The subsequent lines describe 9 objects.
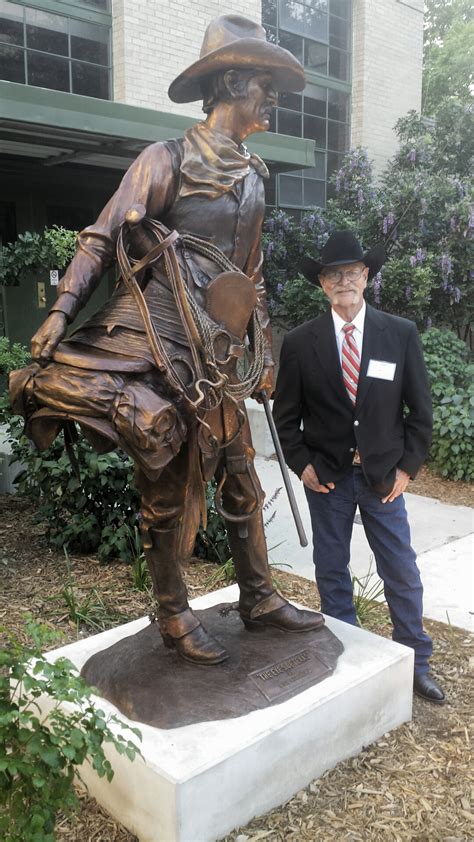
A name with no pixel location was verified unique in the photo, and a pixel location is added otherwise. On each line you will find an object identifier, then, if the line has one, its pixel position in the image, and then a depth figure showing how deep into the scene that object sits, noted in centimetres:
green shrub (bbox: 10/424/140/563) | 485
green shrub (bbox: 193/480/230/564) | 504
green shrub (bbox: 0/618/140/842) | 202
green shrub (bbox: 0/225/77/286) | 556
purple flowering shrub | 916
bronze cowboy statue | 253
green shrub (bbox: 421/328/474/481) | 730
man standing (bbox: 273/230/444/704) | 331
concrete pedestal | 240
